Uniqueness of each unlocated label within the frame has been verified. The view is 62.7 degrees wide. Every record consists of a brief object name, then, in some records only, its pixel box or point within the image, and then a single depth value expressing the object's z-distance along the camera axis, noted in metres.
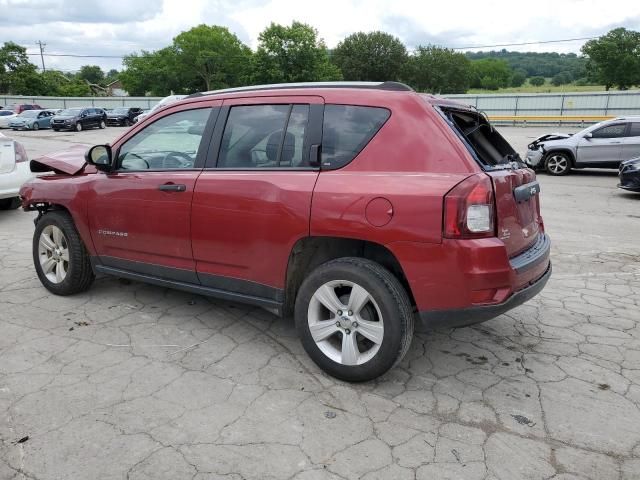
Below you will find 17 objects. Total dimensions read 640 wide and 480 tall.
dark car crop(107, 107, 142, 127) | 37.59
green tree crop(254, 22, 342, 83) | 71.62
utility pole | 89.00
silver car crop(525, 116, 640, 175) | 12.98
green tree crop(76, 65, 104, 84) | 129.50
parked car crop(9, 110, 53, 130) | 34.00
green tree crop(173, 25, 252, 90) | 80.75
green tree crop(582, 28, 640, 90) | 60.09
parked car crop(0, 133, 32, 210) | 7.61
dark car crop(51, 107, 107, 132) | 32.03
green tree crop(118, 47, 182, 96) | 82.06
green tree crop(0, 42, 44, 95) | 68.00
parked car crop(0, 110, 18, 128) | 34.88
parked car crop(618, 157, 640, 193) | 10.02
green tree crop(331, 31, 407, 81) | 79.00
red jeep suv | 2.85
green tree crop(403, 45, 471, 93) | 83.62
